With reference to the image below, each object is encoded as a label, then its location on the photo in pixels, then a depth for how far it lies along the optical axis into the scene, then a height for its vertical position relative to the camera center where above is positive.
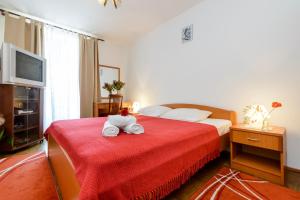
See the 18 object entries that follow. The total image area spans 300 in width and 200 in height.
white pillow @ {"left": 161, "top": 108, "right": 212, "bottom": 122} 2.32 -0.24
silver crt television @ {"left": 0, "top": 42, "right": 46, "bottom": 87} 2.32 +0.53
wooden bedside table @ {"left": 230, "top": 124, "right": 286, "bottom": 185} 1.61 -0.70
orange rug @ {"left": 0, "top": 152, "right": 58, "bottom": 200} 1.45 -0.88
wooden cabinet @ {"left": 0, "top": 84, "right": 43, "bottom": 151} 2.46 -0.28
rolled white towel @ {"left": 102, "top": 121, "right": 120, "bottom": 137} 1.37 -0.28
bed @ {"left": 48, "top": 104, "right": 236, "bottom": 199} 0.87 -0.45
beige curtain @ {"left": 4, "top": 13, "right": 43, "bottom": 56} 2.82 +1.26
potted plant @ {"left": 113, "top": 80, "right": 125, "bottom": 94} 4.23 +0.39
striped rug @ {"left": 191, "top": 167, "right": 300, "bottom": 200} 1.41 -0.87
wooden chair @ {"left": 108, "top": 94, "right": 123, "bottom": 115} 3.79 -0.11
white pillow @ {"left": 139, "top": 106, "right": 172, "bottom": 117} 2.94 -0.22
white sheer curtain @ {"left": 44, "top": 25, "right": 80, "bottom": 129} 3.31 +0.54
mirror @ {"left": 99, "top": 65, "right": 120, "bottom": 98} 4.16 +0.68
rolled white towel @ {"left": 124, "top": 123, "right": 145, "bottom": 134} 1.46 -0.28
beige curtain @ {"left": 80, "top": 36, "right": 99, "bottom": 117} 3.72 +0.61
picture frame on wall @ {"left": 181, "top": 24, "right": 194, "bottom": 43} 2.97 +1.29
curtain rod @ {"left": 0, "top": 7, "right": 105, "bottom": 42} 2.82 +1.61
